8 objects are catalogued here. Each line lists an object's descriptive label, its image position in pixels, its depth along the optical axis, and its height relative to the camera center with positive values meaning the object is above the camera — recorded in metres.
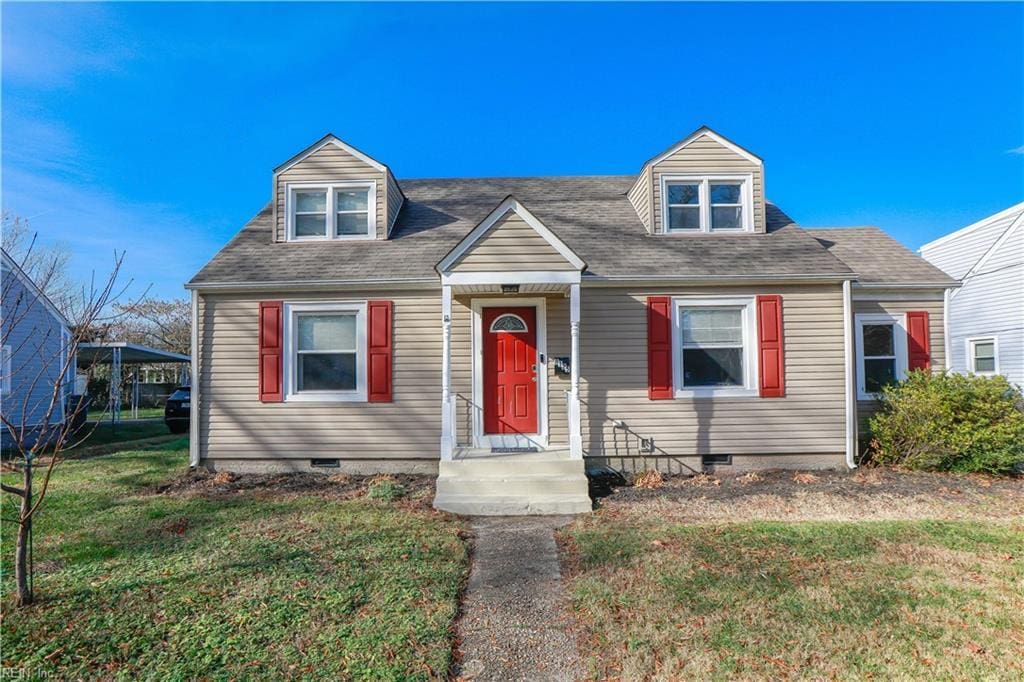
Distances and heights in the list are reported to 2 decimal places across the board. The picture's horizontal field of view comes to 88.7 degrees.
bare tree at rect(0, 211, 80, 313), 13.49 +3.52
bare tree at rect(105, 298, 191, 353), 28.83 +2.34
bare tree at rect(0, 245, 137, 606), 3.51 -0.42
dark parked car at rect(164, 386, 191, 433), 15.16 -1.33
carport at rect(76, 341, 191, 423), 13.95 +0.35
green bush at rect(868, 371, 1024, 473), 7.34 -0.93
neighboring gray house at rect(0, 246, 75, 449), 11.65 +0.47
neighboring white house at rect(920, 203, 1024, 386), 13.91 +1.87
